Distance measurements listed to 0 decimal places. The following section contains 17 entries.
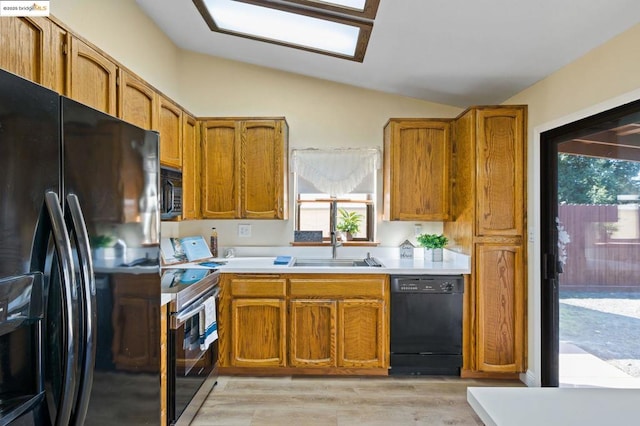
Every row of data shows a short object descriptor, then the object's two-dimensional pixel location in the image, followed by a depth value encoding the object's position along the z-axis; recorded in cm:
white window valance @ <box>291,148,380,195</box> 340
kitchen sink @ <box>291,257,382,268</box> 327
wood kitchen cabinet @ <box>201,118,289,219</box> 307
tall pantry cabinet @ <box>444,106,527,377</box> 269
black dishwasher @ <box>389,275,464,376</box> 275
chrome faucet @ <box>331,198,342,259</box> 336
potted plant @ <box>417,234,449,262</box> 312
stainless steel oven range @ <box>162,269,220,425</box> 191
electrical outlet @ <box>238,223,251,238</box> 346
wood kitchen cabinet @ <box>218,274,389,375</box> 276
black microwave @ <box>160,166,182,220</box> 231
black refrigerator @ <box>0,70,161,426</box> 78
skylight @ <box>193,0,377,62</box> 220
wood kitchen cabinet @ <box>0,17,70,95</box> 126
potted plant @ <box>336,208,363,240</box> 348
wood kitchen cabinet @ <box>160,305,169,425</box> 180
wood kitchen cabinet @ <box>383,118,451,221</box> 306
